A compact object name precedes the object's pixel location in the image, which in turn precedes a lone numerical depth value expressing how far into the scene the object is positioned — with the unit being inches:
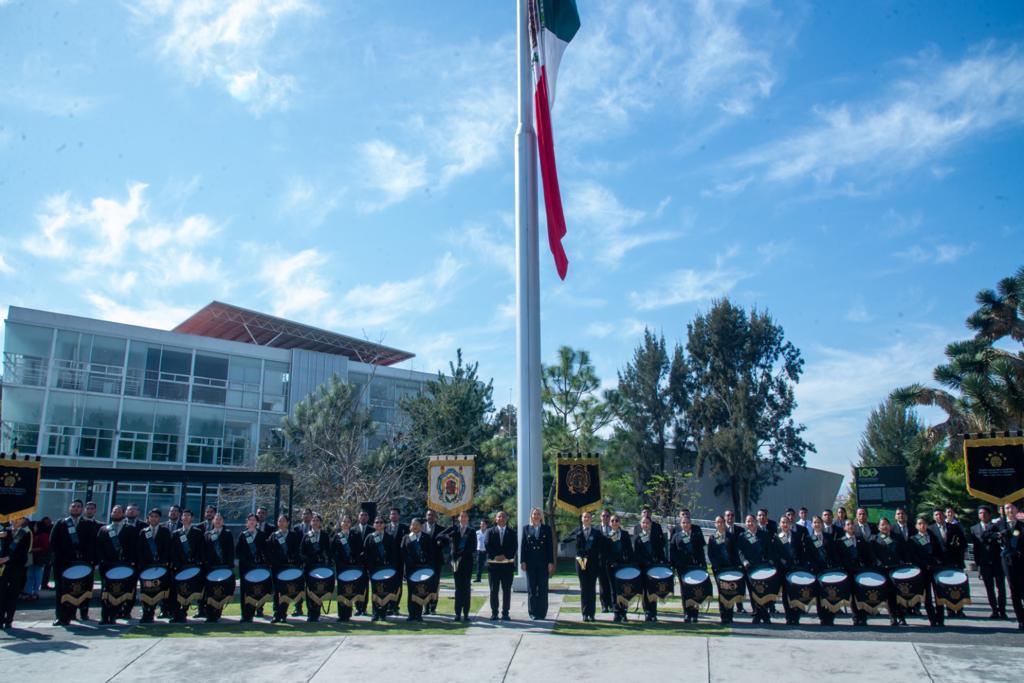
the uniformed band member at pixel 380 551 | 547.2
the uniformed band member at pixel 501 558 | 526.9
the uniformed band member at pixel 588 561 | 527.5
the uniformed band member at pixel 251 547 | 540.1
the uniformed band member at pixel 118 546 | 531.2
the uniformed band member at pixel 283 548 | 540.7
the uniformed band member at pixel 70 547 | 516.7
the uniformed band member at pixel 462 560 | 528.7
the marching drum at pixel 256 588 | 521.7
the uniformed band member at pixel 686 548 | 531.5
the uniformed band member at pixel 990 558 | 516.7
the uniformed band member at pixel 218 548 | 541.3
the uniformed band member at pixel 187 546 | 539.2
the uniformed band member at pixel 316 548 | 543.2
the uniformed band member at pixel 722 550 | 523.8
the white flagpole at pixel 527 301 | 657.6
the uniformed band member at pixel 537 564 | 531.2
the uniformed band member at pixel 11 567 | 501.7
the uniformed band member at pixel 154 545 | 539.2
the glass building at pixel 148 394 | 1348.4
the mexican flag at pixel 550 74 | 730.2
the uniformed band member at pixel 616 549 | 540.5
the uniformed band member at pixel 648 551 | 524.1
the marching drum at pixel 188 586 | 519.2
